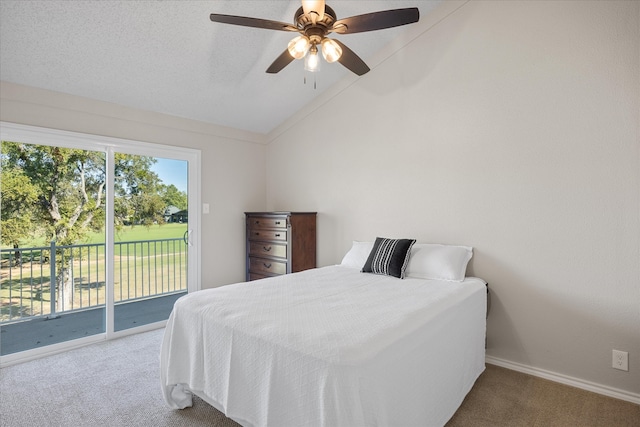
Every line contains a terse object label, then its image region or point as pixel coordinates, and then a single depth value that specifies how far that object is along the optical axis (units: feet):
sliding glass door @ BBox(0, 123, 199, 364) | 9.37
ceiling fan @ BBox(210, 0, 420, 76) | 5.63
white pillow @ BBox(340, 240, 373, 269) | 10.21
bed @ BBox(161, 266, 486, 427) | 4.25
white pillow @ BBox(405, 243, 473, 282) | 8.54
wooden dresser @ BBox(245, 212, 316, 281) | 11.96
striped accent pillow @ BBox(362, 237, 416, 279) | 8.94
